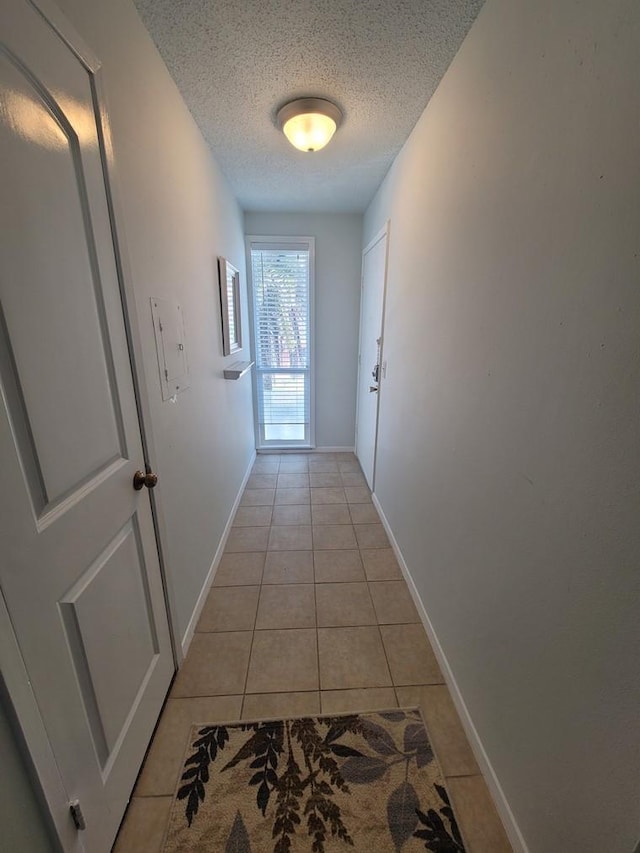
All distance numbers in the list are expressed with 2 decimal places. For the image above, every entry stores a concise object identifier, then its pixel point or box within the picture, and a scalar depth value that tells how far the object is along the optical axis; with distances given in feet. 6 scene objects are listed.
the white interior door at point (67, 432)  2.06
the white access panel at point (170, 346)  4.19
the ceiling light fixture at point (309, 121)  5.08
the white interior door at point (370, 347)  8.39
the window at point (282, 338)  10.77
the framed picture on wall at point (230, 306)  7.38
